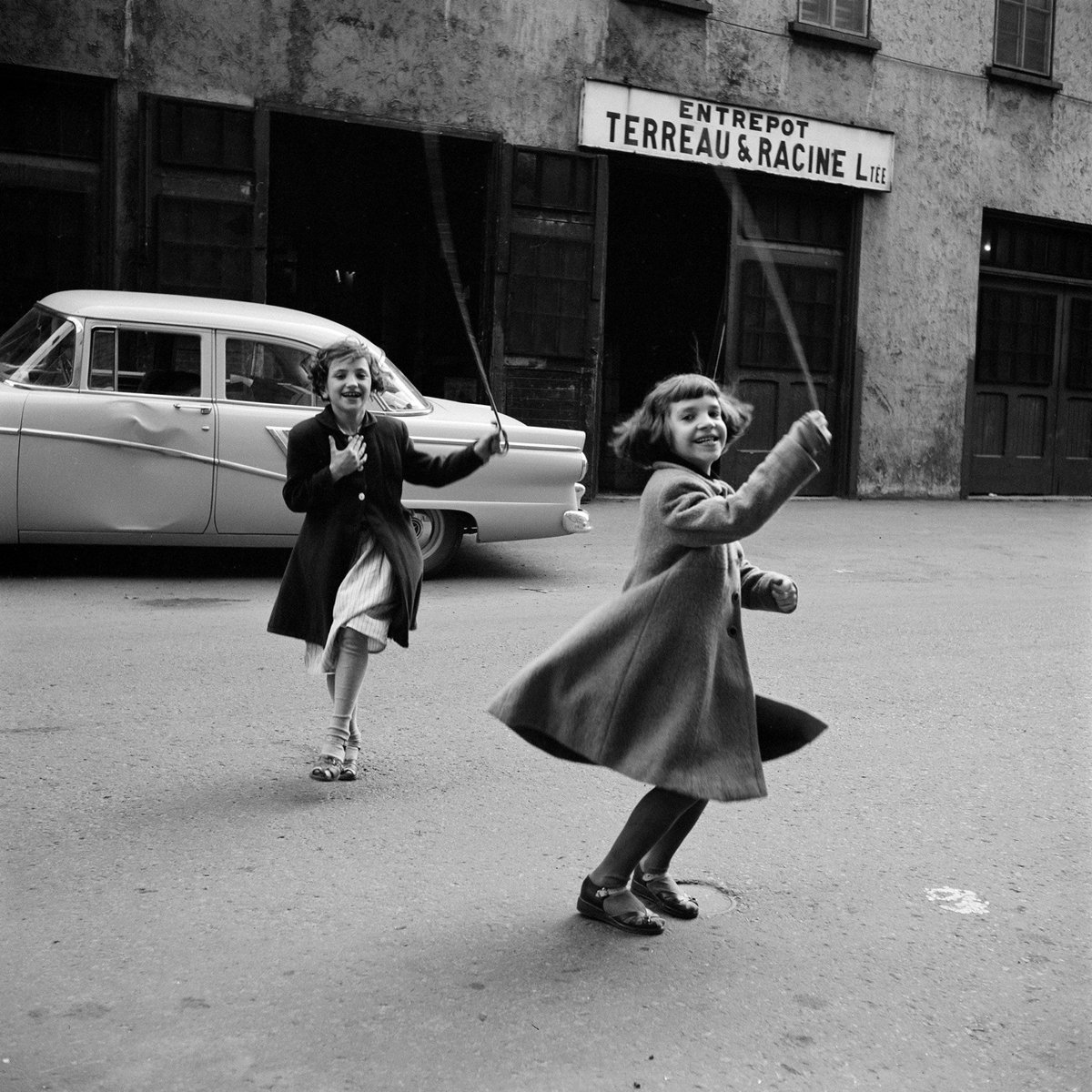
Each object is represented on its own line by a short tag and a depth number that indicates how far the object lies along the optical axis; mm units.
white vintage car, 8484
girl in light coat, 3369
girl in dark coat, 4770
